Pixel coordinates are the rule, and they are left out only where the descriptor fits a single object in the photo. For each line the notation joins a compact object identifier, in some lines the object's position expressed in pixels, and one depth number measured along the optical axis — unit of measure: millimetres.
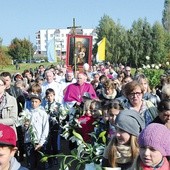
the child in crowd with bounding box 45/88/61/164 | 7031
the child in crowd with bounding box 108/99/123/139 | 4414
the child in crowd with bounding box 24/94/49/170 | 6445
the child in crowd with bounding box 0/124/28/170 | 2439
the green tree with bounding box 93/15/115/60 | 61156
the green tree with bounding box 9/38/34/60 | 74812
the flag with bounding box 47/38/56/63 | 18875
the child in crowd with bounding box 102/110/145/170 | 3006
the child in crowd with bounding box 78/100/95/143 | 5669
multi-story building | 145875
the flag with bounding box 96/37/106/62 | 19422
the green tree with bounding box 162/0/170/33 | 96500
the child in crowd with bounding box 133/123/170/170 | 2531
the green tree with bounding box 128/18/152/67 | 53616
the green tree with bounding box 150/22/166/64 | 54156
